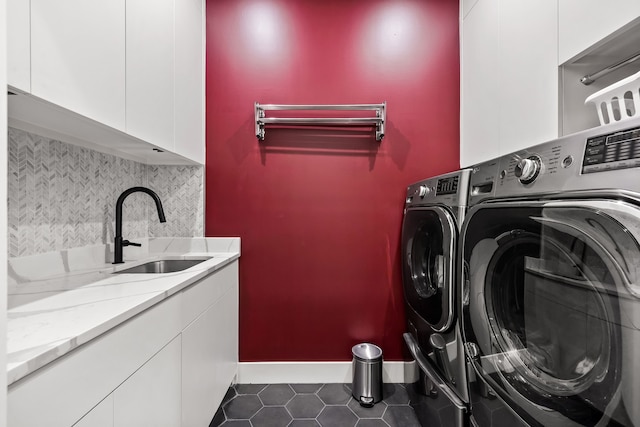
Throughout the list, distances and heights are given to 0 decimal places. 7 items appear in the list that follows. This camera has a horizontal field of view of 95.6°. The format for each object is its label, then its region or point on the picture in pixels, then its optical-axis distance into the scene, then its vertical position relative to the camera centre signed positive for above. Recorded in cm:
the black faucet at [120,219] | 145 -3
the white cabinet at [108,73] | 71 +45
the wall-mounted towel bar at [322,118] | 178 +60
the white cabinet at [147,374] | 57 -44
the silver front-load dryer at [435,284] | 117 -34
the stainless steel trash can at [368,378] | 168 -96
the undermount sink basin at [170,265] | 166 -30
